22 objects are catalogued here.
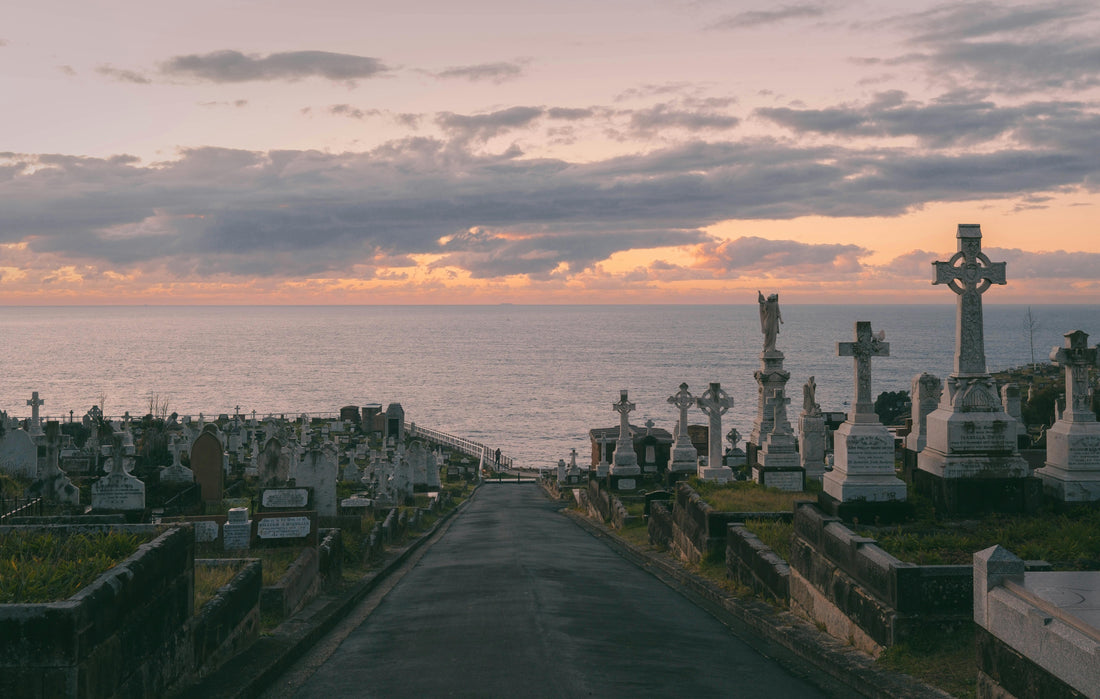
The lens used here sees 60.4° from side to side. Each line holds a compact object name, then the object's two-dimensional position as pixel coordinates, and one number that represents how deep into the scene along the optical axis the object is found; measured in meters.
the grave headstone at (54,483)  19.80
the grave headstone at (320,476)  18.66
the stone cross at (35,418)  31.02
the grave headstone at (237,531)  13.68
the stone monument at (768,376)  26.58
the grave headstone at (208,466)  24.88
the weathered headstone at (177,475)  20.22
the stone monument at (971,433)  12.97
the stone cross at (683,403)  29.34
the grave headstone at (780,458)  23.22
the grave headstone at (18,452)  25.48
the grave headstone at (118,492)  16.03
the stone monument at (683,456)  28.48
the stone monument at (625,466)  30.80
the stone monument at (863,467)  13.02
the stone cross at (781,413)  24.93
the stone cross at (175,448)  29.57
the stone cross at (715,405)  25.54
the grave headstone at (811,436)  23.59
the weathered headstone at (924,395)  17.84
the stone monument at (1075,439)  13.01
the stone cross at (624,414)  32.12
